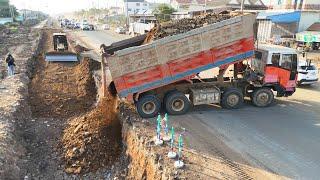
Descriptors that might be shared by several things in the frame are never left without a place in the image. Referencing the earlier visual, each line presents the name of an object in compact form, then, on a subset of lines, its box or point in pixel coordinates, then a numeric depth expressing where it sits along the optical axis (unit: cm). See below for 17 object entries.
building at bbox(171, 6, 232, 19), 5514
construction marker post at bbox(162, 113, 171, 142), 1034
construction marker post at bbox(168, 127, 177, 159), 920
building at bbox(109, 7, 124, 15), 16551
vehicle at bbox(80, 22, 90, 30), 6925
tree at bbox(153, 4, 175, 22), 5875
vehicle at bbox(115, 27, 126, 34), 5952
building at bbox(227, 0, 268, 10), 5563
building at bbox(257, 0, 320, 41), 3553
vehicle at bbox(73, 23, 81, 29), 7412
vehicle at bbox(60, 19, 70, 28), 8210
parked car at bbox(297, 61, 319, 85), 1817
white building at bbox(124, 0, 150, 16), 13812
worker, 2001
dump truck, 1242
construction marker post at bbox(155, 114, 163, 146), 1002
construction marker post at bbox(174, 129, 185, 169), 868
